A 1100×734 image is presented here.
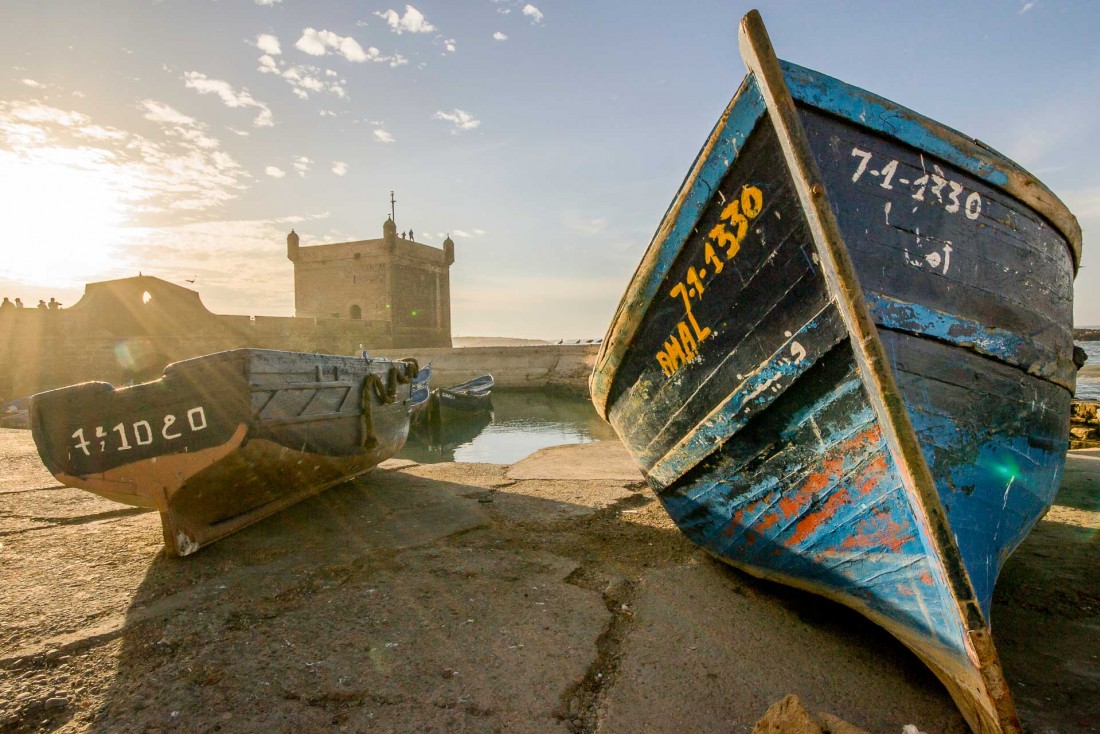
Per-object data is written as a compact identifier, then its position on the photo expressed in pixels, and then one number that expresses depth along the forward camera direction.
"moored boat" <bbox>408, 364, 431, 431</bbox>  11.68
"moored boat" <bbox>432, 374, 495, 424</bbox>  16.00
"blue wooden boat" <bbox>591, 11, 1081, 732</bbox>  1.73
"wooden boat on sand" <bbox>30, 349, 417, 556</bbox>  2.87
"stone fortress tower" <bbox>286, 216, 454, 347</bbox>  31.64
